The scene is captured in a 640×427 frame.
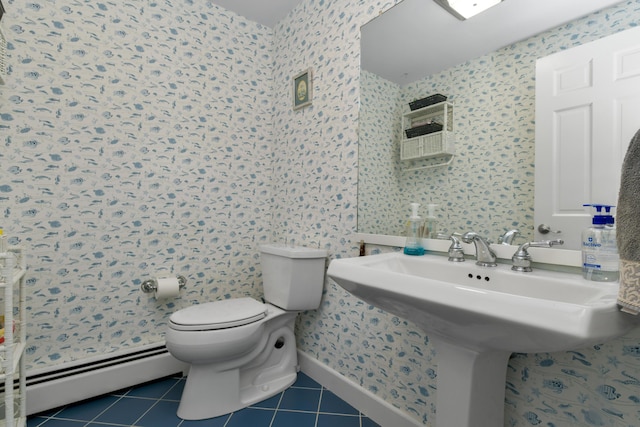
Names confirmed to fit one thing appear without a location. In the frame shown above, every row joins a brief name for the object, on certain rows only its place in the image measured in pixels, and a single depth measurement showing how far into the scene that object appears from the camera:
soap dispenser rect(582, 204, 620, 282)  0.80
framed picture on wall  1.88
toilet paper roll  1.72
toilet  1.42
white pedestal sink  0.59
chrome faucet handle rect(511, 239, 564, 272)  0.94
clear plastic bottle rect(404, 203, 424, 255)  1.25
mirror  1.02
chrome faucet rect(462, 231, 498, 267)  1.02
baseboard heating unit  1.46
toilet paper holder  1.74
